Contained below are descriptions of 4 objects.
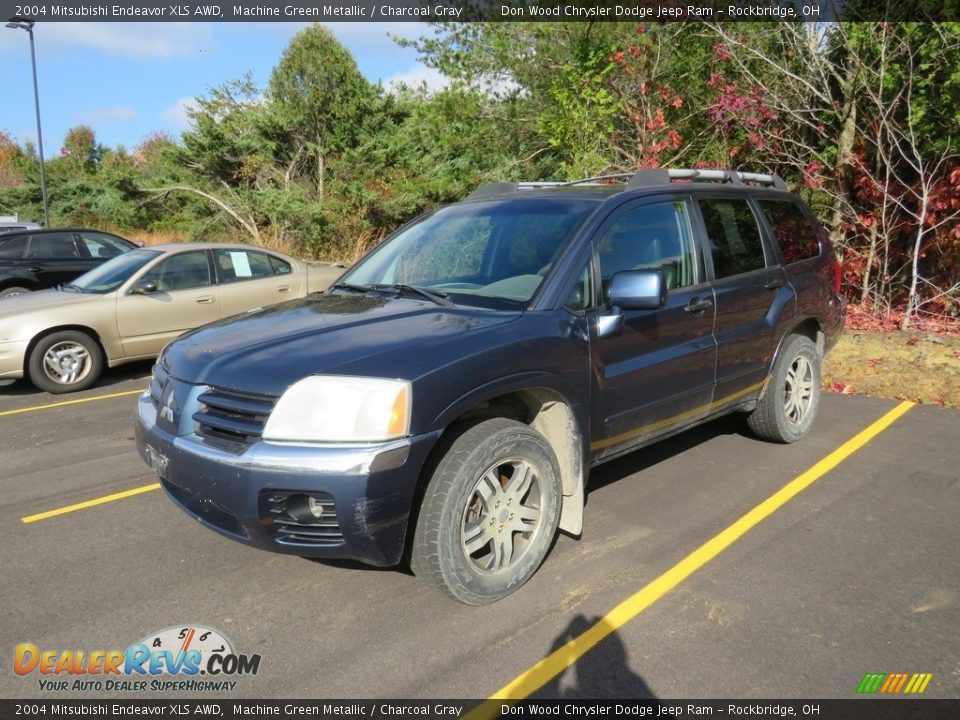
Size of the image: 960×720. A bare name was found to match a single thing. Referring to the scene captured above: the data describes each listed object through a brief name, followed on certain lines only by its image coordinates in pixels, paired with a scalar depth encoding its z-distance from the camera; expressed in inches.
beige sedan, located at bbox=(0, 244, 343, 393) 298.4
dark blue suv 110.4
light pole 973.2
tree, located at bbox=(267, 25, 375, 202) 892.0
